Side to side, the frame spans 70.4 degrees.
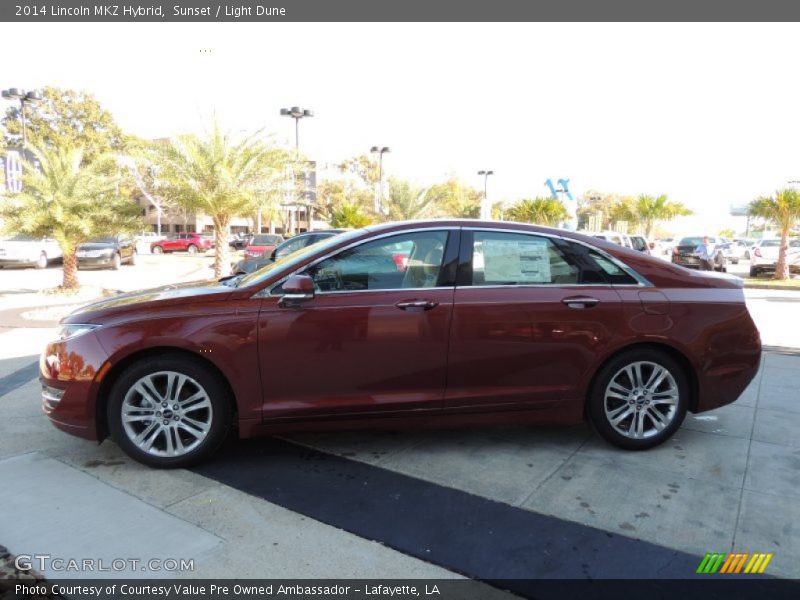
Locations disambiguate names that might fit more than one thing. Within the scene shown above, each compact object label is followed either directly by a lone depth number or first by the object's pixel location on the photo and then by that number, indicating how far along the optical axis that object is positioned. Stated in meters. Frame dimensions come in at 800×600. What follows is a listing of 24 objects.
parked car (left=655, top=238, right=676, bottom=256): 36.32
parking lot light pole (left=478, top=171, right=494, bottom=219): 32.78
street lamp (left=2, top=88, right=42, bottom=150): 21.95
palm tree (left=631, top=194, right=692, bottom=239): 30.06
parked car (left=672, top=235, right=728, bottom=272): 21.72
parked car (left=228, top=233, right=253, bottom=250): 38.98
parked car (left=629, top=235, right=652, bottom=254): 17.44
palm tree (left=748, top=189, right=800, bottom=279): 18.59
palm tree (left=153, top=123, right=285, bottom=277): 12.97
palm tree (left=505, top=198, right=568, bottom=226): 30.20
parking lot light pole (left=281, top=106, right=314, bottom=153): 25.69
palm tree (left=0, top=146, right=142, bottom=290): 11.63
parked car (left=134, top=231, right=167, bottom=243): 40.55
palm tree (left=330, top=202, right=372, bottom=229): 26.81
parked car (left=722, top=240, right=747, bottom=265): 28.64
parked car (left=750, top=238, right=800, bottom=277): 20.48
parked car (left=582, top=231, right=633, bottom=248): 15.29
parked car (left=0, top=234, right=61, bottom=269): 19.61
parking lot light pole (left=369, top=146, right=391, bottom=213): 28.82
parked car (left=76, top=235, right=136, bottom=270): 20.16
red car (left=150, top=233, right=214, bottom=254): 38.31
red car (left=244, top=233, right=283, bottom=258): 23.41
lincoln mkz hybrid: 3.60
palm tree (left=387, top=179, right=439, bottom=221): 26.73
